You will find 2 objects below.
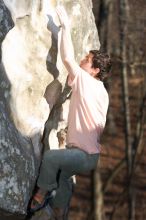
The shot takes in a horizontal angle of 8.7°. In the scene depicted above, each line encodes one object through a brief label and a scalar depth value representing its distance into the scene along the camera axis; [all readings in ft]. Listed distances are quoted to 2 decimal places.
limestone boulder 27.38
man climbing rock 29.20
